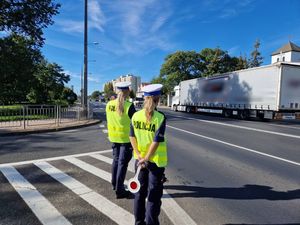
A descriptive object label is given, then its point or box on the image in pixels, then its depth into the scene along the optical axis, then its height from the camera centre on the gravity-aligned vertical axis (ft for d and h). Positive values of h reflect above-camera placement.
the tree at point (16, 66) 67.32 +7.85
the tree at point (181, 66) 193.06 +24.62
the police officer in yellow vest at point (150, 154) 10.18 -2.11
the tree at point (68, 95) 217.87 +1.69
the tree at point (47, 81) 122.11 +7.72
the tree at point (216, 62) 178.81 +27.00
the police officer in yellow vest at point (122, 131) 14.34 -1.71
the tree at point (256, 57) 164.55 +27.35
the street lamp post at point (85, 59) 64.90 +9.33
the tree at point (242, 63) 167.15 +24.04
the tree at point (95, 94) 567.09 +8.82
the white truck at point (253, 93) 59.31 +2.42
